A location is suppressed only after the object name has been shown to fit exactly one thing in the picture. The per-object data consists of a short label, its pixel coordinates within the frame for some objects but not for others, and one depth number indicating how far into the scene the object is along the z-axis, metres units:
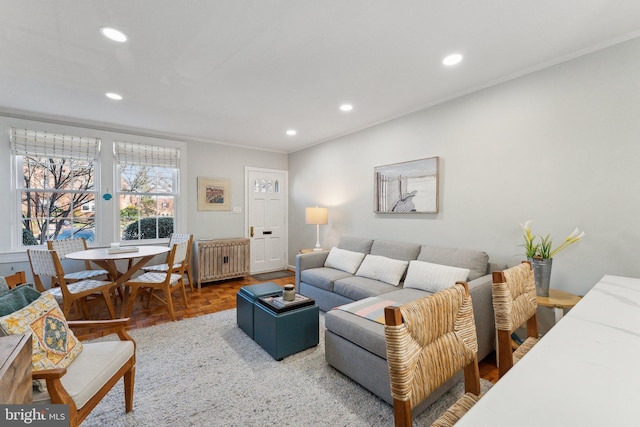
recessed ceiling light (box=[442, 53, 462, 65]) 2.26
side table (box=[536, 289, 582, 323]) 1.97
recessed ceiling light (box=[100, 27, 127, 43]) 1.93
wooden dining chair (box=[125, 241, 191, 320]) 3.14
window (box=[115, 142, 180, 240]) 4.29
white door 5.45
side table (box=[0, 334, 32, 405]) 0.80
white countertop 0.61
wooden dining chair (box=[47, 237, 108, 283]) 3.29
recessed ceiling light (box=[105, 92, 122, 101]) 3.02
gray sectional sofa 1.87
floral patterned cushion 1.29
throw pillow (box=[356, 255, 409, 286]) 3.08
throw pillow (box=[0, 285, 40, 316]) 1.34
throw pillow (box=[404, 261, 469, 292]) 2.62
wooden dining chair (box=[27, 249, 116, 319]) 2.83
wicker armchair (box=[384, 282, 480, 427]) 0.87
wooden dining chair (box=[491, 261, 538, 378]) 1.26
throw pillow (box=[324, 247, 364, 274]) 3.56
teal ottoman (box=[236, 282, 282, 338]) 2.72
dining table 3.15
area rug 1.69
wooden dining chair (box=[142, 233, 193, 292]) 3.77
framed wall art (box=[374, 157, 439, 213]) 3.24
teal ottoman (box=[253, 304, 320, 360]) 2.33
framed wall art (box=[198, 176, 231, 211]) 4.90
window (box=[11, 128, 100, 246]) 3.63
